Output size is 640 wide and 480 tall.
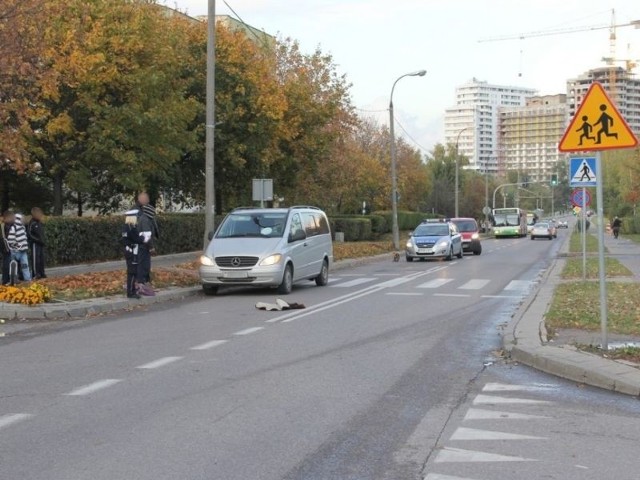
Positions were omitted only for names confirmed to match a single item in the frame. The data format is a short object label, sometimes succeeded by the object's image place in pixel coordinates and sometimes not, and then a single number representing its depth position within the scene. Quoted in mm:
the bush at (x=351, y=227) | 46250
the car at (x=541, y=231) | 64500
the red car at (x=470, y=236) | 35375
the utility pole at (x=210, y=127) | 19625
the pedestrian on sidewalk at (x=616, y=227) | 61062
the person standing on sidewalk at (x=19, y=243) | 15266
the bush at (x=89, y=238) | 21344
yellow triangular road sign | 8266
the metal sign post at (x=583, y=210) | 17881
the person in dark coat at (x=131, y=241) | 14258
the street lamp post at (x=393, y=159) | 38094
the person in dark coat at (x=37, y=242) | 16922
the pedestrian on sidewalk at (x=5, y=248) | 15289
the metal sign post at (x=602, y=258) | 8477
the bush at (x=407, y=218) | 63675
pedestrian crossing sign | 15648
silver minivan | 15906
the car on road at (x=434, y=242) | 29953
